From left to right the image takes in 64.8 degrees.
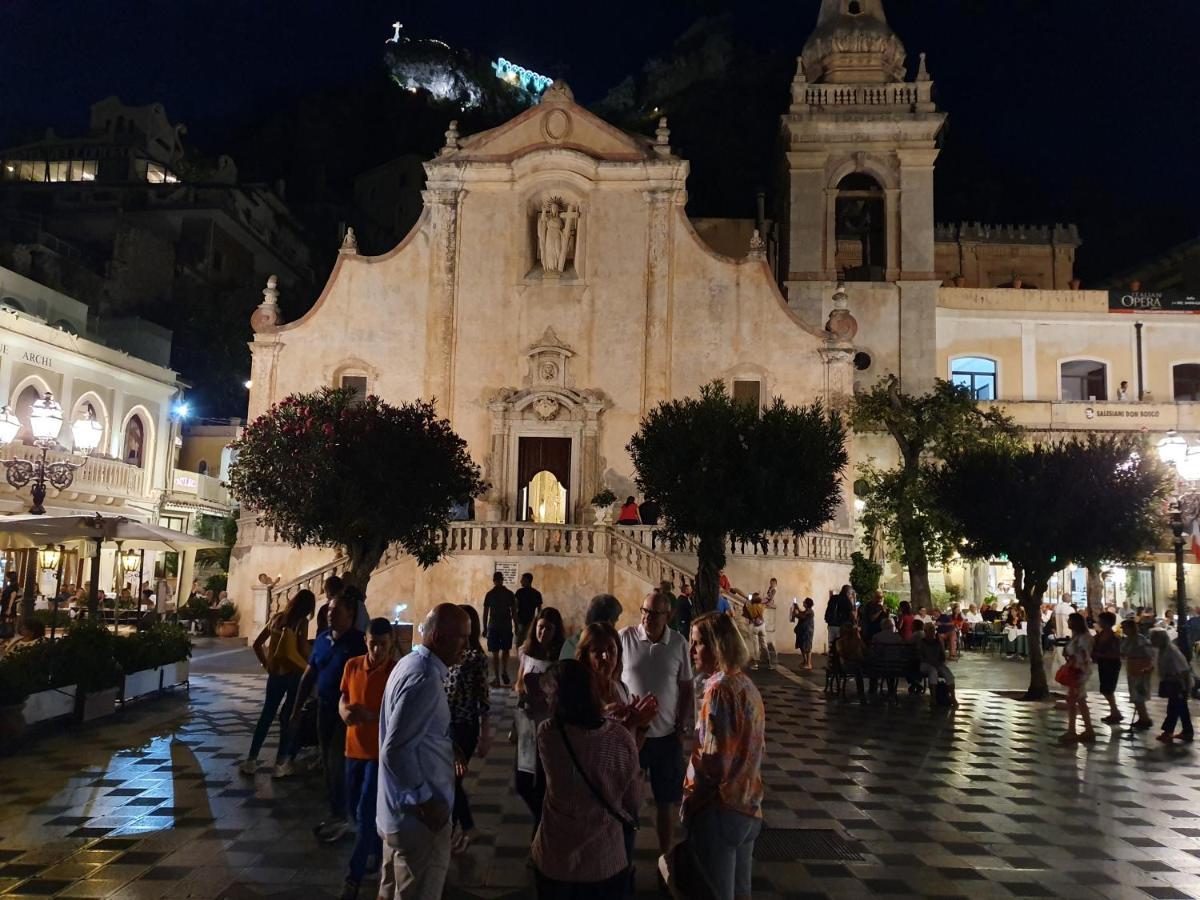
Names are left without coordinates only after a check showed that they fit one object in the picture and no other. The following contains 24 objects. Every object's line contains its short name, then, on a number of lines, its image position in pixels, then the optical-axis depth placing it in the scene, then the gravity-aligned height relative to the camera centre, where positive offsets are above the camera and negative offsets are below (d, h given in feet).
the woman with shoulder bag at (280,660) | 28.66 -3.62
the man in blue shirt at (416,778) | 13.91 -3.44
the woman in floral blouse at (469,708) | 18.80 -3.22
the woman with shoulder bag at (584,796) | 12.19 -3.15
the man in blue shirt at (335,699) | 22.87 -3.83
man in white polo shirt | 20.80 -2.98
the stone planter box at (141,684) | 41.47 -6.69
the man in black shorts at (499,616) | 47.14 -3.40
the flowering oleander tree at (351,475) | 49.29 +3.54
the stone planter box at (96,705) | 37.35 -6.91
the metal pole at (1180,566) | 53.01 +0.33
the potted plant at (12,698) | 32.14 -5.76
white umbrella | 46.65 +0.19
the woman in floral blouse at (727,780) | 14.70 -3.50
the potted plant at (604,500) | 77.82 +4.19
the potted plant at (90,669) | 37.27 -5.43
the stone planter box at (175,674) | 45.16 -6.64
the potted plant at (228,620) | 79.10 -6.88
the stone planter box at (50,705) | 34.01 -6.44
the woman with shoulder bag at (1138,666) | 43.34 -4.37
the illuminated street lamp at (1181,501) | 53.88 +4.11
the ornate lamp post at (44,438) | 45.70 +4.65
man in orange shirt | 18.51 -3.55
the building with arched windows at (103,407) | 83.20 +12.49
